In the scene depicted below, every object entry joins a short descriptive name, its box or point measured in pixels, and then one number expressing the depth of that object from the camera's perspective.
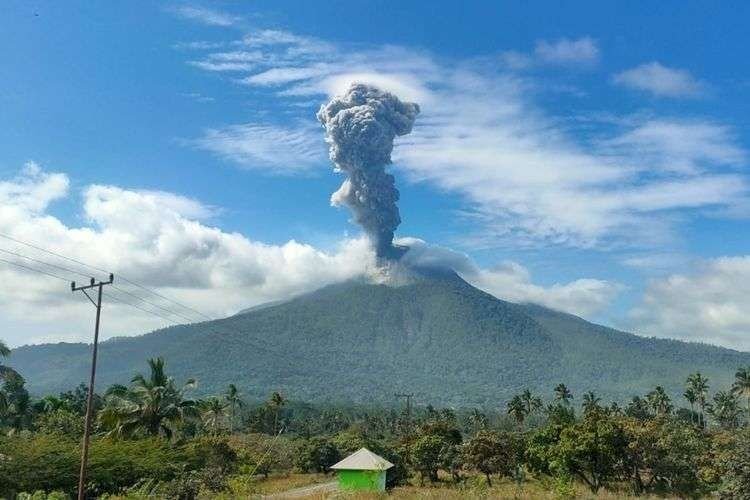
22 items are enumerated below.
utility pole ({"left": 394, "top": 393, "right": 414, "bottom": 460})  63.66
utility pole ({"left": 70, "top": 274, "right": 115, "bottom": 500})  31.53
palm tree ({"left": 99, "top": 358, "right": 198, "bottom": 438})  43.53
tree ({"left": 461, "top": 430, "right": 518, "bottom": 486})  56.03
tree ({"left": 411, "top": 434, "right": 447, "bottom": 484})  61.03
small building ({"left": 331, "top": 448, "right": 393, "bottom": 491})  42.84
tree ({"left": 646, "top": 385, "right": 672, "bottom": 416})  104.62
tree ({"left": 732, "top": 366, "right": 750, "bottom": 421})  93.31
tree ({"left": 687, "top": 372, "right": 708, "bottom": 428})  107.38
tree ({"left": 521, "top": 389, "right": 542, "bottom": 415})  114.16
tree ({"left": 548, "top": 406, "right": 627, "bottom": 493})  43.78
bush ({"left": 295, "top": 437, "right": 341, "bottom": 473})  67.94
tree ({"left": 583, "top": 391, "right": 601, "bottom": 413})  113.22
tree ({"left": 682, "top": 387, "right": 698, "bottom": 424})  108.94
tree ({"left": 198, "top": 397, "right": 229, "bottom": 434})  74.82
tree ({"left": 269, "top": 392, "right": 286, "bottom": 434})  95.25
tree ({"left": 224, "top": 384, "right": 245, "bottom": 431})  99.81
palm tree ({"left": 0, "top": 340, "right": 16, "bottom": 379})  40.22
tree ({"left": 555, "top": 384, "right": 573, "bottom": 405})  115.29
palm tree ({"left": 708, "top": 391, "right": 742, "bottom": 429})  102.25
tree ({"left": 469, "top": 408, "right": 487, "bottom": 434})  112.32
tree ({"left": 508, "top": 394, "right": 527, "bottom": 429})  101.44
